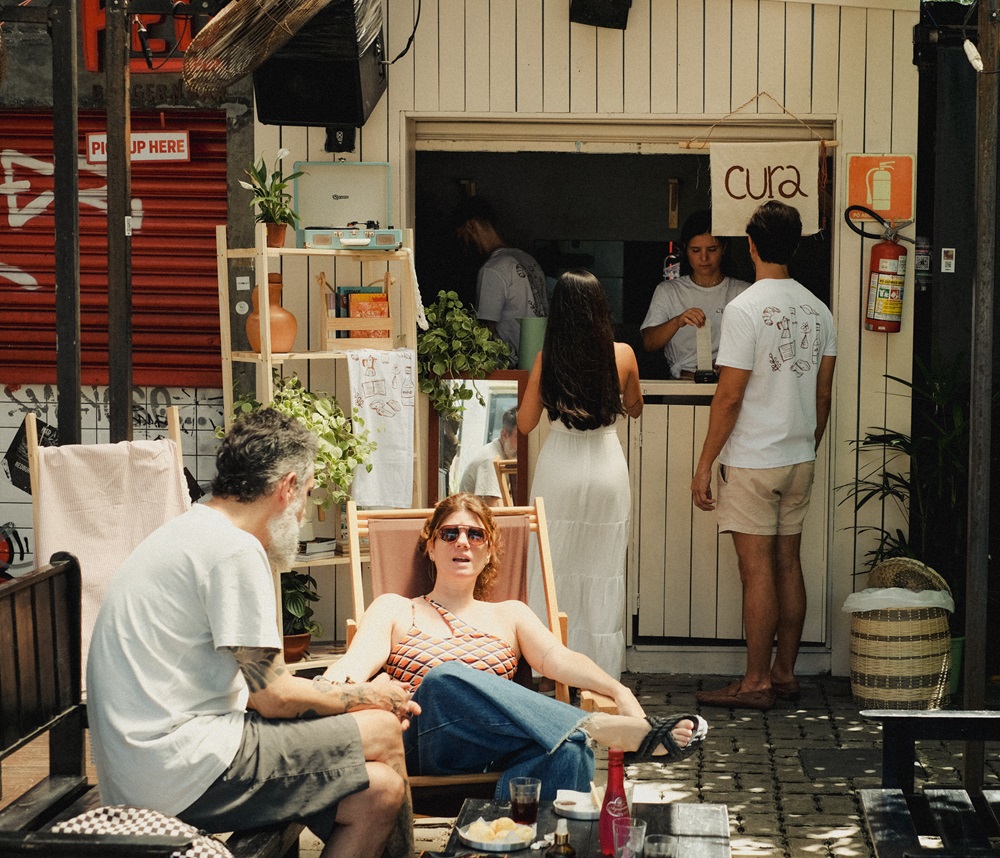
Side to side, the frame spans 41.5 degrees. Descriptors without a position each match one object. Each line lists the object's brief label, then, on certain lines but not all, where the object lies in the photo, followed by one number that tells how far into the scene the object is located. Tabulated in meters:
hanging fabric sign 6.34
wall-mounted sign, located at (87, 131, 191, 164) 6.52
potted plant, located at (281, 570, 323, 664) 6.12
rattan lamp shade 5.02
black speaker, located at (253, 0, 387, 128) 5.53
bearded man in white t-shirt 3.16
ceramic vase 5.93
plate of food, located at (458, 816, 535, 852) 3.14
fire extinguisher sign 6.31
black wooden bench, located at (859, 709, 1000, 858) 3.31
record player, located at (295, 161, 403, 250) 6.41
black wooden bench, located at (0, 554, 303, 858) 3.28
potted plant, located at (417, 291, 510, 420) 6.28
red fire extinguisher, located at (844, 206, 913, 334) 6.22
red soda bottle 3.16
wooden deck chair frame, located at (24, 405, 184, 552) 4.31
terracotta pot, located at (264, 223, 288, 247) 5.91
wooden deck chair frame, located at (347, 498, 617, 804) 4.67
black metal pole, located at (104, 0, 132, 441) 4.63
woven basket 5.82
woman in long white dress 5.65
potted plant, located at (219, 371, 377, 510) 5.80
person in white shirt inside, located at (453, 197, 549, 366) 7.30
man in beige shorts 5.88
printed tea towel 5.96
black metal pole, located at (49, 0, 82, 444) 4.18
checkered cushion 2.90
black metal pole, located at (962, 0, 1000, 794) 4.37
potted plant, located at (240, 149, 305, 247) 5.90
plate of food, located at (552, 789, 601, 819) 3.36
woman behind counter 6.86
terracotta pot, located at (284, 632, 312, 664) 6.09
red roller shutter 6.56
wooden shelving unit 5.79
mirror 6.42
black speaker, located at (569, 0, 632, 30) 6.25
